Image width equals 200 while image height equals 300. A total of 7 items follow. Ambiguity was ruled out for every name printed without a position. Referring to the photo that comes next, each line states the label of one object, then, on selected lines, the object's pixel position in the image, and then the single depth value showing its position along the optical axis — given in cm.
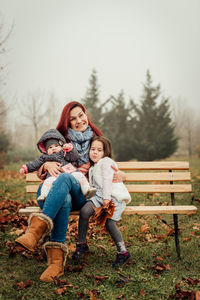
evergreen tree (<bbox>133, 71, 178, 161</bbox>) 2180
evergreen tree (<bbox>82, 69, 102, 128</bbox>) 2442
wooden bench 349
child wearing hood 312
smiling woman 242
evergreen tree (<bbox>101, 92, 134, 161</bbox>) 2186
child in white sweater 285
